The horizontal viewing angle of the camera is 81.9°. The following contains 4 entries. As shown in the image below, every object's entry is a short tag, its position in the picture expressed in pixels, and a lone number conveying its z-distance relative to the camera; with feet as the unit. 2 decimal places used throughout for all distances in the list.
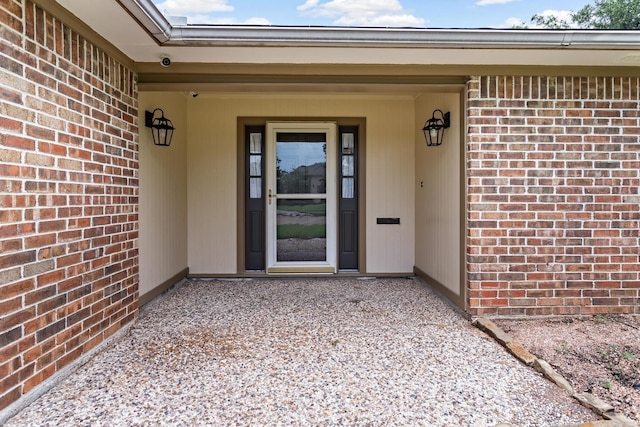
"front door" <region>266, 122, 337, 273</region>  15.44
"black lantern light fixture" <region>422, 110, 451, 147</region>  11.71
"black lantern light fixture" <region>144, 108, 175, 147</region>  11.46
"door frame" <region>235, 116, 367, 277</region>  15.34
